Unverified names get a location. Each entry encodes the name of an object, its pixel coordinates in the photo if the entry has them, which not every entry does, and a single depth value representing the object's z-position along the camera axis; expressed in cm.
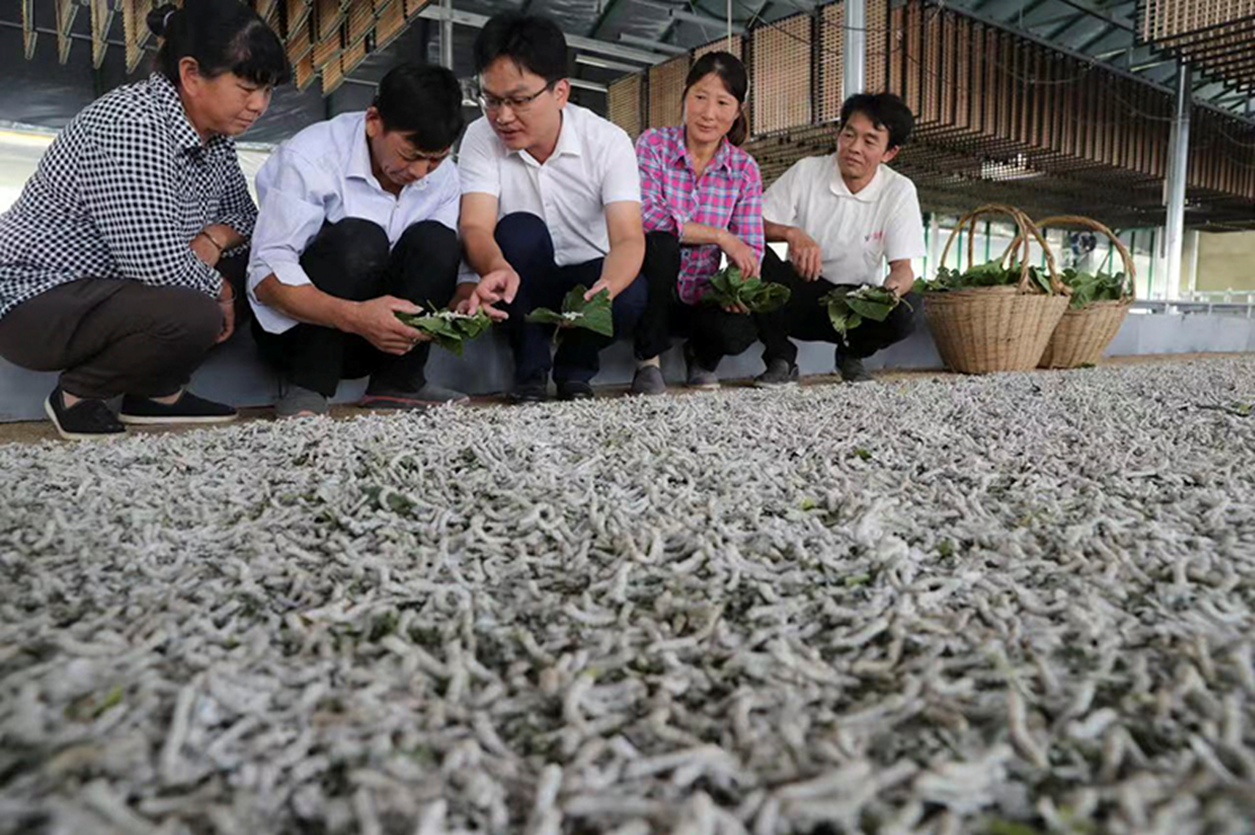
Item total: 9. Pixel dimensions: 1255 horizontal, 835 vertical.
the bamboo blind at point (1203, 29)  416
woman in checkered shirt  167
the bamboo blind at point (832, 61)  453
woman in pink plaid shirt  260
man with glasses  224
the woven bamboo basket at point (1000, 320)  320
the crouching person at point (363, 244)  190
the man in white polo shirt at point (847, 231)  297
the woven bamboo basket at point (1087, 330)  358
